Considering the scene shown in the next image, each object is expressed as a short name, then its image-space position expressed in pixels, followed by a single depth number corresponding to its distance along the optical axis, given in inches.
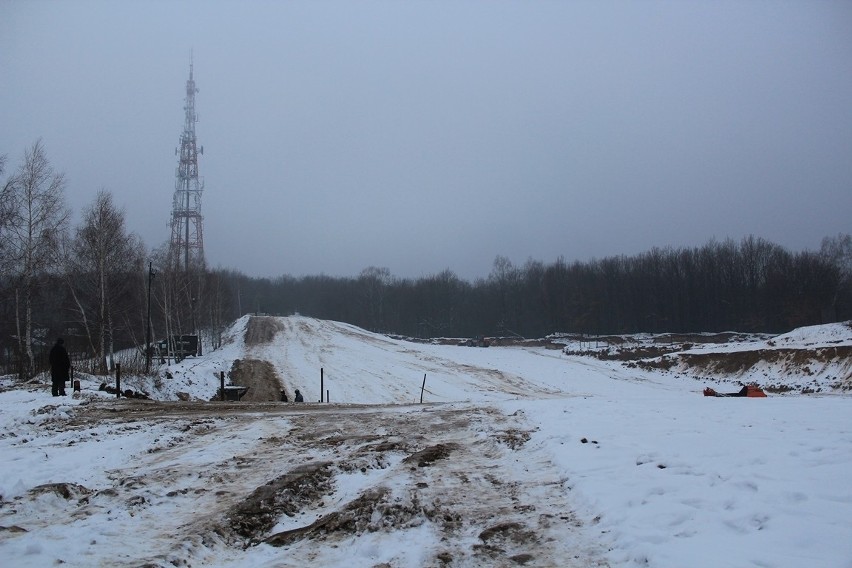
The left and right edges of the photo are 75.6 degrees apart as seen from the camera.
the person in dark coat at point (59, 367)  634.2
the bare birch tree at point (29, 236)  1008.9
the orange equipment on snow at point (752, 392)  731.9
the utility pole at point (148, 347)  1116.0
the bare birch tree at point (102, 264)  1147.9
